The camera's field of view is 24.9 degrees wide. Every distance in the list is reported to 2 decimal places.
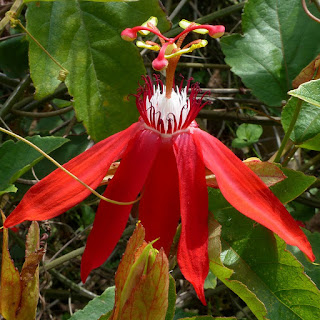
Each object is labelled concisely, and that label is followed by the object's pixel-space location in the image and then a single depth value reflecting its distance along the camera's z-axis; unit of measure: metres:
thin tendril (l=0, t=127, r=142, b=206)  0.21
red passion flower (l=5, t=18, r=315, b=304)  0.21
